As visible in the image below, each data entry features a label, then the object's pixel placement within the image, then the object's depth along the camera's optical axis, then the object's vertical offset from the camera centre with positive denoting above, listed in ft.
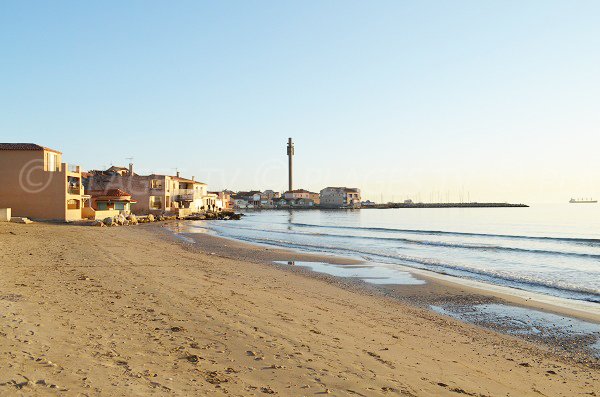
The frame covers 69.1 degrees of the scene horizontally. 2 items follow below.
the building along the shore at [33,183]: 133.08 +6.51
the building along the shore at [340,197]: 611.47 +6.28
